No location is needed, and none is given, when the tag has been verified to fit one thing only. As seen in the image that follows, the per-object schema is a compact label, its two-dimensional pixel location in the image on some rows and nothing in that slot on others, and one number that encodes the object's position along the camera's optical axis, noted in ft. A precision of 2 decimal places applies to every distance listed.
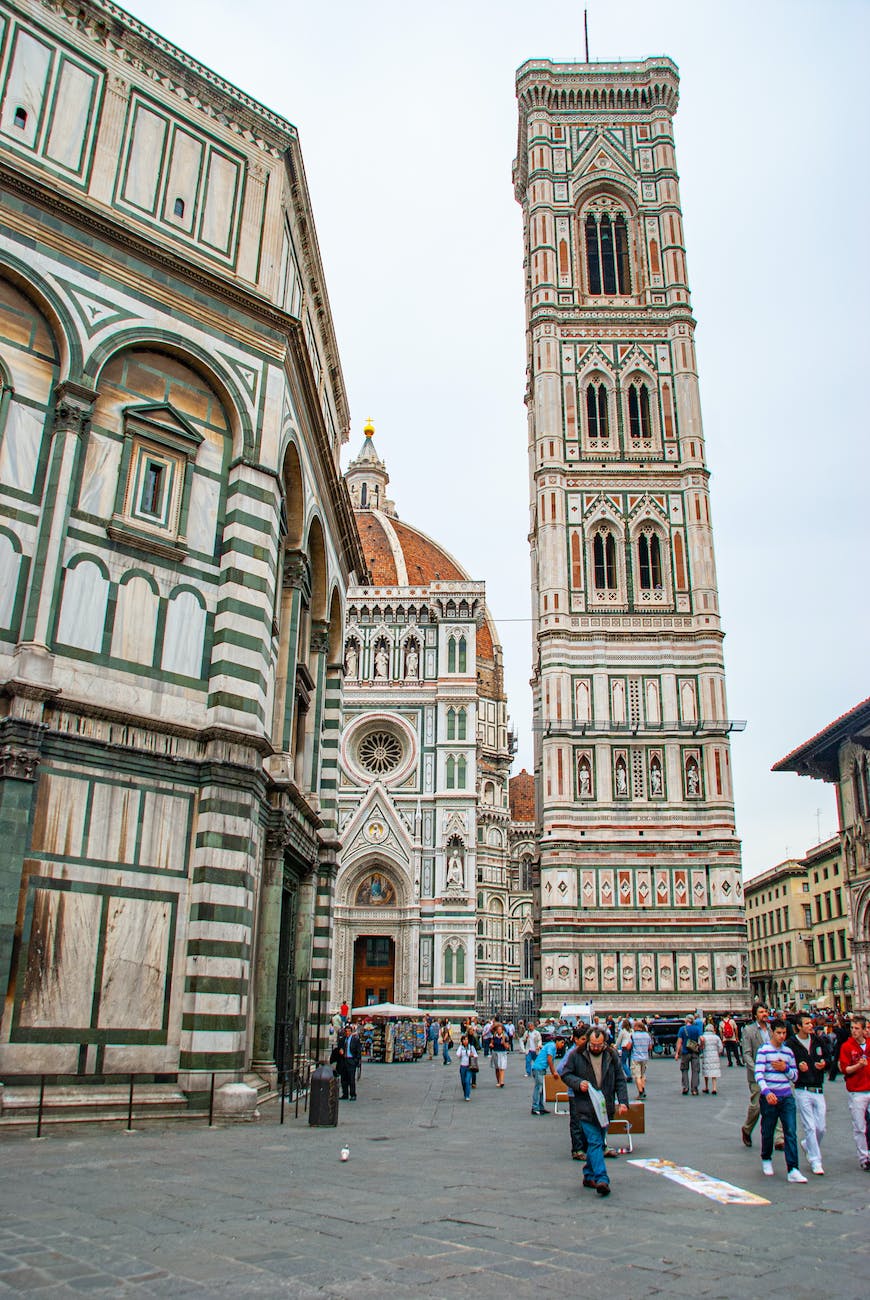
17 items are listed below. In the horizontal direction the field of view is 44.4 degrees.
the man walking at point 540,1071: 58.18
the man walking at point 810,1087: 32.12
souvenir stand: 122.83
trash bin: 45.24
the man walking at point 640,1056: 62.80
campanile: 145.18
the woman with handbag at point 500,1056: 85.25
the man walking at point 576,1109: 30.76
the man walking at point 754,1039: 37.06
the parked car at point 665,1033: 127.95
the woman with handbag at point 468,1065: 69.87
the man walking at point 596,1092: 28.27
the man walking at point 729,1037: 110.32
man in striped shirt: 31.07
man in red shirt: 33.73
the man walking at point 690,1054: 69.92
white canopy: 119.85
